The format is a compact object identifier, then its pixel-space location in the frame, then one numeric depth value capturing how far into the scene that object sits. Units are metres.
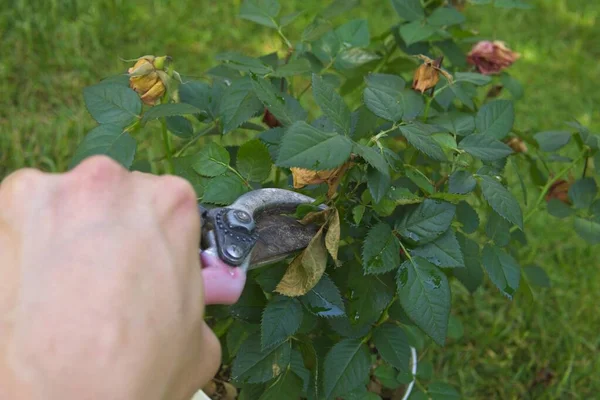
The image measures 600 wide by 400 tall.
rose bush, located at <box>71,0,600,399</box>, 0.81
